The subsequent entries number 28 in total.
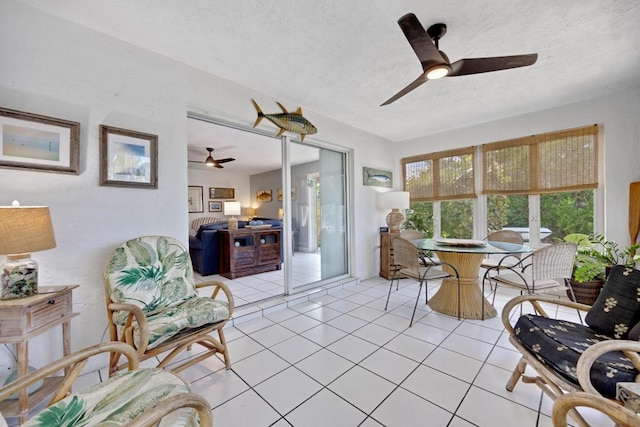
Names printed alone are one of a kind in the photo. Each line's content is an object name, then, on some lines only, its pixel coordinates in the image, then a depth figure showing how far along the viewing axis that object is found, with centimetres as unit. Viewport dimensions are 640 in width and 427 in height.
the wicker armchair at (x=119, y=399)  84
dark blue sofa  434
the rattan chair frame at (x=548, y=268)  222
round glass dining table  266
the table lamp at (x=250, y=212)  795
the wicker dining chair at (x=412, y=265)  258
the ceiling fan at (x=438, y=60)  150
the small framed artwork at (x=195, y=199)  699
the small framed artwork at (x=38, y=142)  154
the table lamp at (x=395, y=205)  404
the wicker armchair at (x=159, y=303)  148
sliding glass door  387
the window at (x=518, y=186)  316
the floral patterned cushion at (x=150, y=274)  169
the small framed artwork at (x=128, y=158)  188
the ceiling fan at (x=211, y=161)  506
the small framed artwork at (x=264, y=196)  765
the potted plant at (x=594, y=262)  267
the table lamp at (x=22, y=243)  127
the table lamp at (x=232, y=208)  539
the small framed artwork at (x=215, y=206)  743
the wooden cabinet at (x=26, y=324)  127
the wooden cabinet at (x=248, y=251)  425
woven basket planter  277
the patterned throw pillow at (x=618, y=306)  131
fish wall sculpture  277
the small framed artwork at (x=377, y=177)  417
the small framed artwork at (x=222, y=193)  748
